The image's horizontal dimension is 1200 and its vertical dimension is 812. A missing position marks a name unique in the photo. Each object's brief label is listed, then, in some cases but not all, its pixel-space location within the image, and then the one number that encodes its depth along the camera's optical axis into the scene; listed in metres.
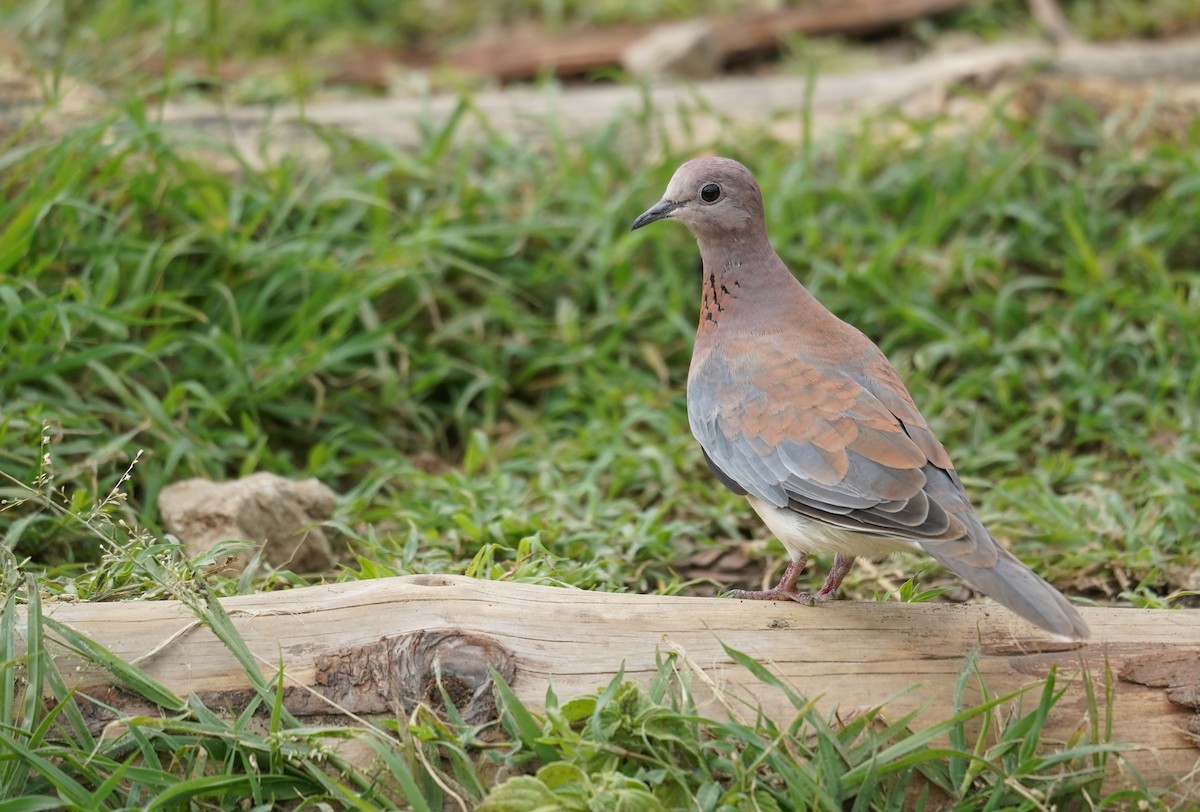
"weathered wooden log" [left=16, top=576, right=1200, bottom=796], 5.48
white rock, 7.64
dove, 5.77
